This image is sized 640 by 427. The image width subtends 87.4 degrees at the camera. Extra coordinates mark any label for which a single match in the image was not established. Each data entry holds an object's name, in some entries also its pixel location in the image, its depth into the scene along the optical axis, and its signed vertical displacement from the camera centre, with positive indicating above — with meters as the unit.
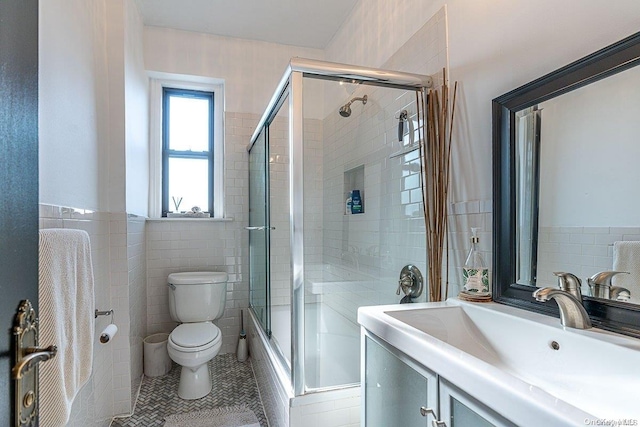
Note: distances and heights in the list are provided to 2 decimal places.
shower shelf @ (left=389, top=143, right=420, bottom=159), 1.70 +0.35
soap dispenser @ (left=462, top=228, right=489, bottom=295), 1.21 -0.20
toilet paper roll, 1.49 -0.53
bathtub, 1.46 -0.77
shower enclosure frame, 1.50 +0.31
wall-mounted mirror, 0.84 +0.10
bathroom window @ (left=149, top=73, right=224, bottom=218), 2.93 +0.64
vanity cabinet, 0.70 -0.45
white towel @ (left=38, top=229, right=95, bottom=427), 0.87 -0.29
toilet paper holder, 1.65 -0.48
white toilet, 2.20 -0.80
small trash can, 2.51 -1.07
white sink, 0.60 -0.34
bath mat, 1.96 -1.21
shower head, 1.90 +0.64
